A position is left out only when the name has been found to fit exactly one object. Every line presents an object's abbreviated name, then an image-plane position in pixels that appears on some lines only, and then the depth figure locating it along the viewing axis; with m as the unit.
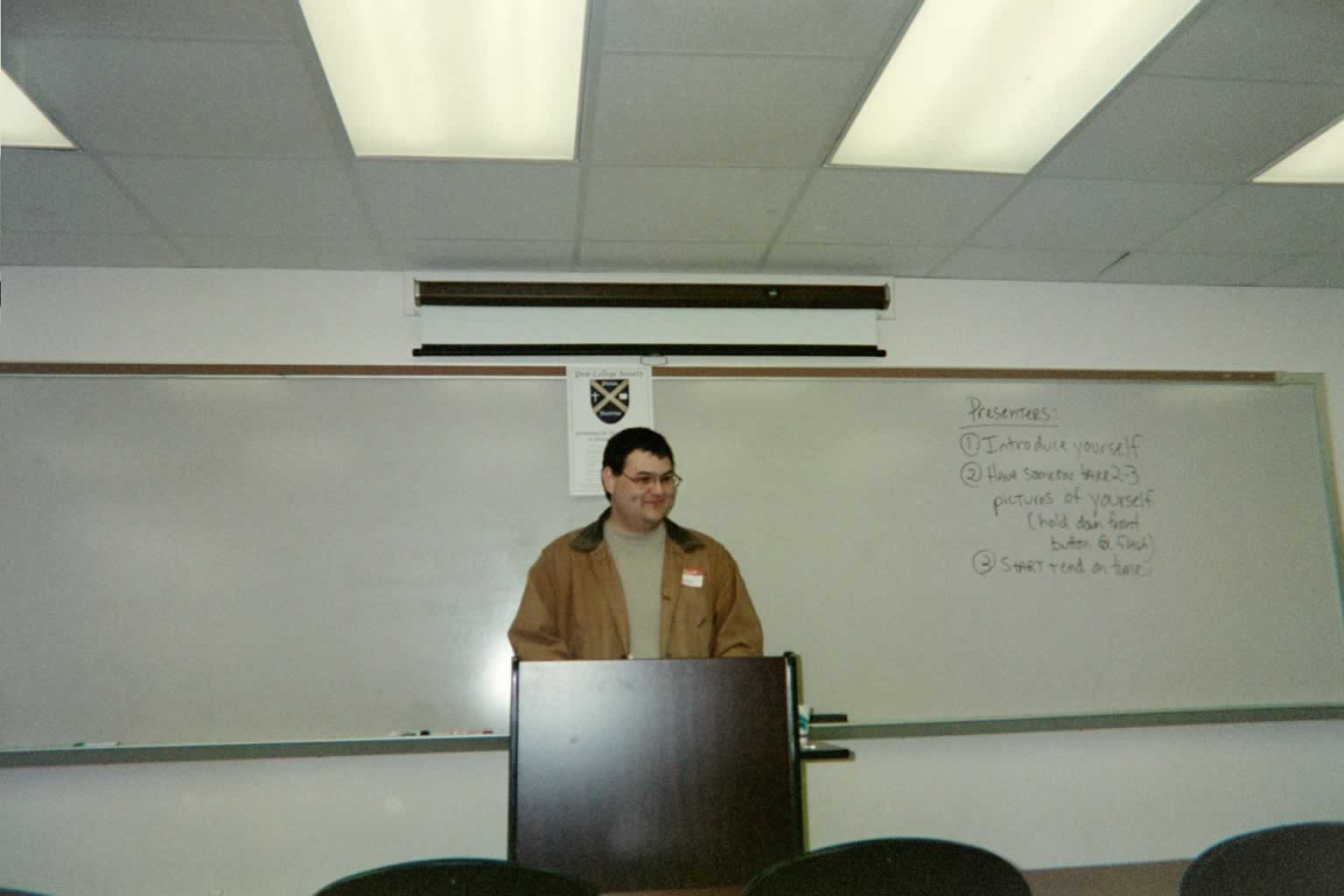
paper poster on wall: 3.45
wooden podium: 1.35
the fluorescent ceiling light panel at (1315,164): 2.79
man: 2.57
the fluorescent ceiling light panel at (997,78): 2.21
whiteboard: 3.22
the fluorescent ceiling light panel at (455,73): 2.16
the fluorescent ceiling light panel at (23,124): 2.38
